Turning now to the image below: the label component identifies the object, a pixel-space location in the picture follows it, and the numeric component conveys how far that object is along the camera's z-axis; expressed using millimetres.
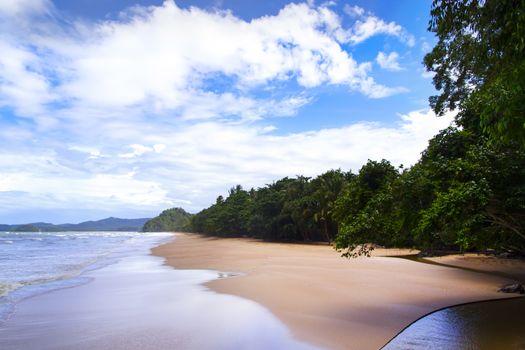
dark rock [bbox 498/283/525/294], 14149
